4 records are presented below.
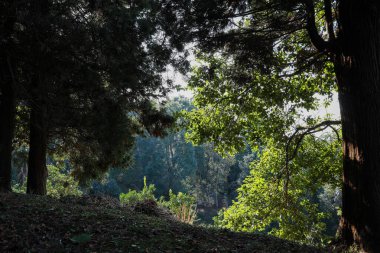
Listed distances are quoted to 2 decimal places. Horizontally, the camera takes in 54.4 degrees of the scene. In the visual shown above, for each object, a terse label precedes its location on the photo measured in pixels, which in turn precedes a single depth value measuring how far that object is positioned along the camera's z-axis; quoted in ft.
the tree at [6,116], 23.66
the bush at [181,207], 33.17
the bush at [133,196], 40.26
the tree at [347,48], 15.97
